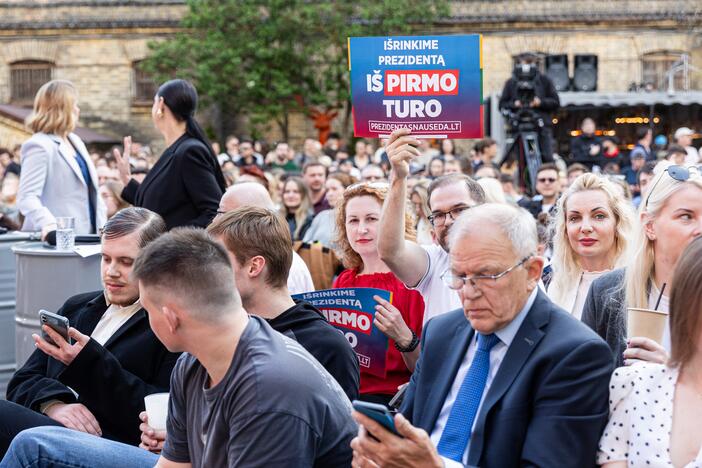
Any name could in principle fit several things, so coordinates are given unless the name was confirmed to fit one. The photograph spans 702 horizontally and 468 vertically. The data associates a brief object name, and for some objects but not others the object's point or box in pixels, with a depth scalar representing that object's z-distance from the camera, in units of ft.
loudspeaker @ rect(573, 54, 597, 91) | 86.99
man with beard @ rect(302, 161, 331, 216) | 36.99
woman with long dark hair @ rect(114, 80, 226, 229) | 21.45
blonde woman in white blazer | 23.73
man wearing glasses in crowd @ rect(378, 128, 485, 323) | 15.67
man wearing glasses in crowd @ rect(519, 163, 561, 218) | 33.27
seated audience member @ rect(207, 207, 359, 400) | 13.78
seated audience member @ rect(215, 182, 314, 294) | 19.65
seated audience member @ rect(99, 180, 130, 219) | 31.22
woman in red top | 16.47
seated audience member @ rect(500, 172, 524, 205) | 38.65
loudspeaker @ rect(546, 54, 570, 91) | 82.33
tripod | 44.45
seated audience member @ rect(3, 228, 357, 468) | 10.48
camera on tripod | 47.37
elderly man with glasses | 10.42
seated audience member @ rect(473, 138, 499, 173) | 52.54
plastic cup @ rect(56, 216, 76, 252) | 20.35
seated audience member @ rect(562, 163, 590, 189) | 36.20
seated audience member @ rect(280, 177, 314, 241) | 34.71
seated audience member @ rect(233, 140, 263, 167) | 57.57
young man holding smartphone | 14.74
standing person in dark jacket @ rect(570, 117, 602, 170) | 61.98
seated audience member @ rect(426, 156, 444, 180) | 45.80
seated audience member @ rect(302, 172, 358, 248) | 30.66
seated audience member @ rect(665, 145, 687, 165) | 40.28
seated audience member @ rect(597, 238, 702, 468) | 10.16
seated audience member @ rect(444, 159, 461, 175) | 41.06
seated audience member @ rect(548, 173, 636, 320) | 17.84
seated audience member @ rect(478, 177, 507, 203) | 20.85
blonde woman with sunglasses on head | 13.70
